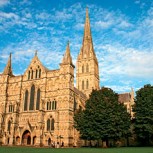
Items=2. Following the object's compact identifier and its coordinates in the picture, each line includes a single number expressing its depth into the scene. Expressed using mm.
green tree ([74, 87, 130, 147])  32545
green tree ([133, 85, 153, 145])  33792
